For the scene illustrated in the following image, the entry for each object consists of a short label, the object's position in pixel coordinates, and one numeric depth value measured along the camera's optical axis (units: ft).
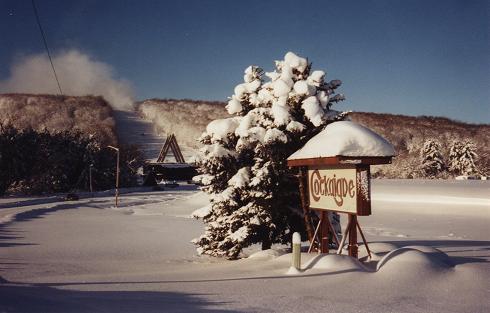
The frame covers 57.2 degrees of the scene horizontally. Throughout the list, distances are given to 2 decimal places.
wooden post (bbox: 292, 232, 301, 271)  26.14
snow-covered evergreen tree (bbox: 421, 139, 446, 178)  231.30
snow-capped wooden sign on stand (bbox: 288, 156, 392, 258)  28.43
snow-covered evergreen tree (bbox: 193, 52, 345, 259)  36.14
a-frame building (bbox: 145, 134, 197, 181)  268.21
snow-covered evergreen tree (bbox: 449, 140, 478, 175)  226.38
